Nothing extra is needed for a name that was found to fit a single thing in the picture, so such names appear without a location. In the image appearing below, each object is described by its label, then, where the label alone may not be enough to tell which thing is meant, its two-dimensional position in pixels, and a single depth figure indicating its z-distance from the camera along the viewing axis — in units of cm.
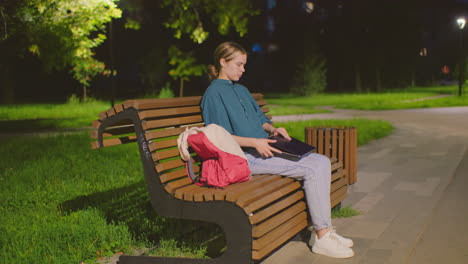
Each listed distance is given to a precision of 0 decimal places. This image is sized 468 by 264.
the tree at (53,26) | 1019
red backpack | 361
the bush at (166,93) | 2289
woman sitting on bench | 385
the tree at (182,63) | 1317
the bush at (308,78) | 3719
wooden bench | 327
